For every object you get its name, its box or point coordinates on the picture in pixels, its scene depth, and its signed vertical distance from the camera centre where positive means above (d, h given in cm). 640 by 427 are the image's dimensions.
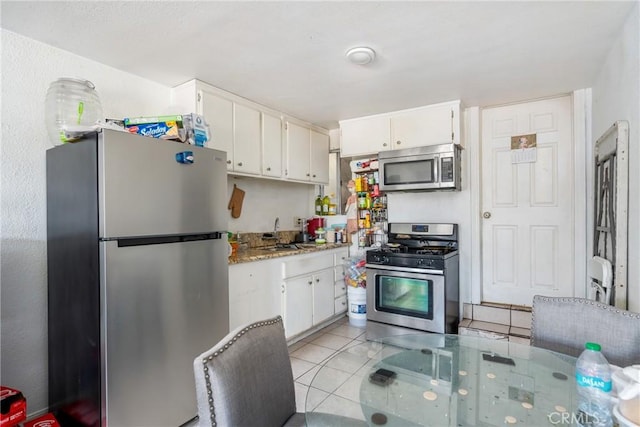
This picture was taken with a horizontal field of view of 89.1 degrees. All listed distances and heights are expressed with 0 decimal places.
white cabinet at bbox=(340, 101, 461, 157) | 301 +82
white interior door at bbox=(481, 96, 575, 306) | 289 +5
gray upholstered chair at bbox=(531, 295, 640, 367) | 130 -51
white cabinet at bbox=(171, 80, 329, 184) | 255 +72
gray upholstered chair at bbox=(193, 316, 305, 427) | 93 -54
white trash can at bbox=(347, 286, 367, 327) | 352 -103
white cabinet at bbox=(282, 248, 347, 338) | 295 -77
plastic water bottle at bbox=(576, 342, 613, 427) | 92 -50
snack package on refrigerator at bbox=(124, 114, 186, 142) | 191 +50
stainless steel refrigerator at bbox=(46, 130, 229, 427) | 158 -35
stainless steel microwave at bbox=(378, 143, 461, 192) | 296 +41
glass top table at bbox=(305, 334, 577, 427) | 111 -70
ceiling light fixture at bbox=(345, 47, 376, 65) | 202 +100
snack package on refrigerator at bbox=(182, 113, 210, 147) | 203 +53
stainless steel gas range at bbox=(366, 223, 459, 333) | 284 -65
